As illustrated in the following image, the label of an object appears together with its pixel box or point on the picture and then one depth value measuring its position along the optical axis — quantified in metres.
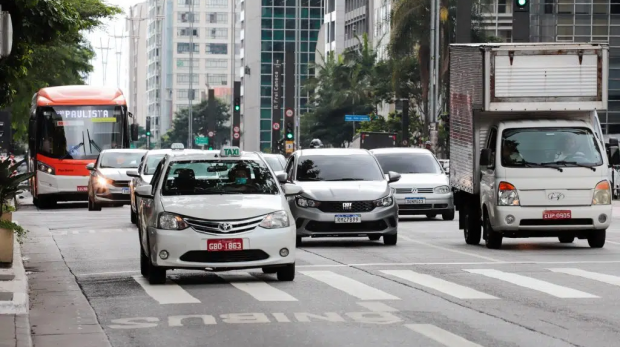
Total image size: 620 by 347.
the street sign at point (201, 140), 145.00
